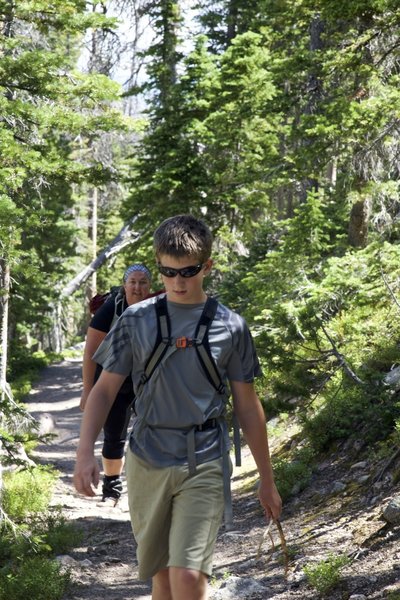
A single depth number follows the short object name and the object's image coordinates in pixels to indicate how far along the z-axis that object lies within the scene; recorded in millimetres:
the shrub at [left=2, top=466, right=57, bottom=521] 11055
